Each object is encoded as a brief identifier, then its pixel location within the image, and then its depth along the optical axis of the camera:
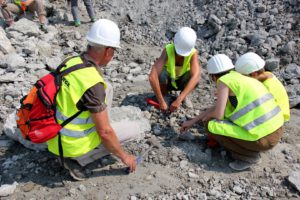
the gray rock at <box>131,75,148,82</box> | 5.74
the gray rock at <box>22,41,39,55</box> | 6.32
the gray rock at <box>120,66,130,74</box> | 5.99
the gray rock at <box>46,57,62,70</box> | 5.97
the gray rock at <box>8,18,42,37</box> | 7.12
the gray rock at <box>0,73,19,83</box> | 5.47
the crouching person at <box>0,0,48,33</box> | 7.63
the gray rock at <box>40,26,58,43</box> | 7.03
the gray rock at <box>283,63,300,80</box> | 5.35
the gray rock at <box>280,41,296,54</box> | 5.72
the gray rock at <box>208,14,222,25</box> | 6.64
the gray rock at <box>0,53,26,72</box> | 5.82
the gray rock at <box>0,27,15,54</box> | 6.32
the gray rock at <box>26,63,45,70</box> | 5.91
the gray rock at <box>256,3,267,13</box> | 6.54
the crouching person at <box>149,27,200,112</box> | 4.36
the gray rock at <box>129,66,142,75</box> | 5.97
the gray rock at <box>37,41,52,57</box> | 6.51
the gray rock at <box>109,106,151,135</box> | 4.33
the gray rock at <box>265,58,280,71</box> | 5.49
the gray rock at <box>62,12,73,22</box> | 8.02
